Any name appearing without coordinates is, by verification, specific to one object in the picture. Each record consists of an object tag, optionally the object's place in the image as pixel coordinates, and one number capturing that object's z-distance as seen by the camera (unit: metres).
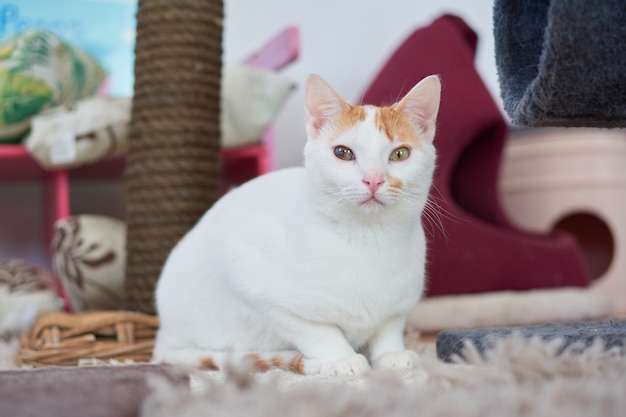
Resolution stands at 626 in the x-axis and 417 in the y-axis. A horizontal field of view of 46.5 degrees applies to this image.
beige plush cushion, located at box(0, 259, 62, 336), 1.66
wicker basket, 1.22
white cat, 0.99
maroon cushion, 1.70
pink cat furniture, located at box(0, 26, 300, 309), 2.02
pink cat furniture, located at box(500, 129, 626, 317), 2.29
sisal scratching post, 1.57
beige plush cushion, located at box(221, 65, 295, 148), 1.96
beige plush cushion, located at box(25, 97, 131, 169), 1.85
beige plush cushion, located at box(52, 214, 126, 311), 1.77
